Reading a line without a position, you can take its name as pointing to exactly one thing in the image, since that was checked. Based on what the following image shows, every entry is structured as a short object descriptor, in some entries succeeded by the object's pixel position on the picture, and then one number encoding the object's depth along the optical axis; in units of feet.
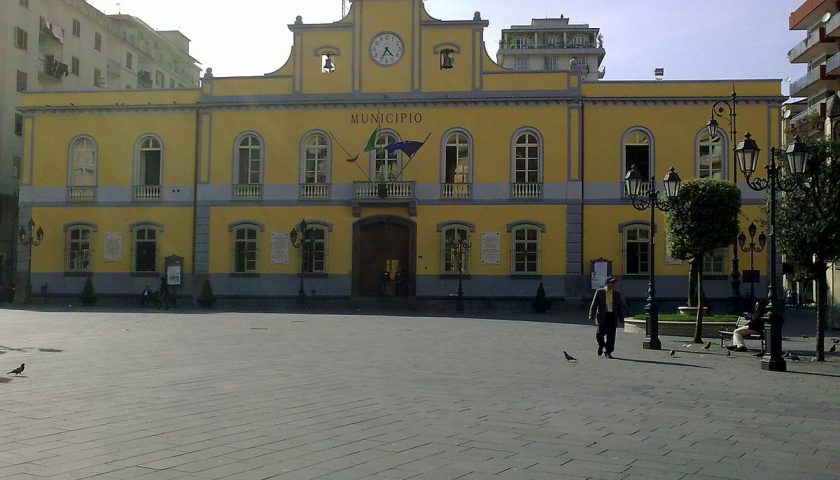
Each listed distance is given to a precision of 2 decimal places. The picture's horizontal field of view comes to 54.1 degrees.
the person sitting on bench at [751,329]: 59.41
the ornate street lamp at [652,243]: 61.26
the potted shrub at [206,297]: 118.32
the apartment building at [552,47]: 286.87
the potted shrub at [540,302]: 110.40
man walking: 54.13
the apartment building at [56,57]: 145.79
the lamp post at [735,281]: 102.96
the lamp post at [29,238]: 122.11
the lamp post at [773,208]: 48.16
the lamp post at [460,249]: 116.98
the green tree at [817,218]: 50.70
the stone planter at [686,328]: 72.95
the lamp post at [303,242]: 118.52
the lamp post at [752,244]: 110.83
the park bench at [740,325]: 60.56
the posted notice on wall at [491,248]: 116.98
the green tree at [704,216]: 68.64
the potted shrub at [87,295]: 120.26
